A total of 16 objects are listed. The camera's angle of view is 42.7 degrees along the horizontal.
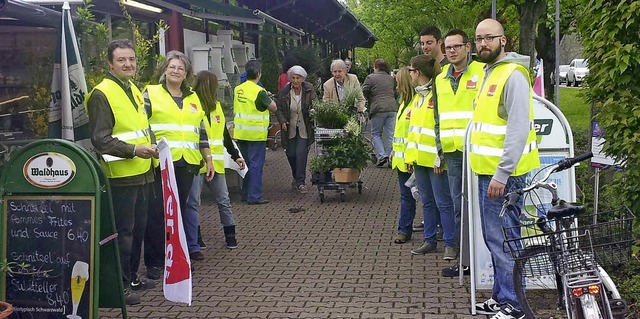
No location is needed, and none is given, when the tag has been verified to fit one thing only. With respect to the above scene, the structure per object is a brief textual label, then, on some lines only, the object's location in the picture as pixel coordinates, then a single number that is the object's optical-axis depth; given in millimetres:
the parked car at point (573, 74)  48416
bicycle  3934
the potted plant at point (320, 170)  11023
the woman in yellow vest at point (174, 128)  6828
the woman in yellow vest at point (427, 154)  7168
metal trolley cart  11055
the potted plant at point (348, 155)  10977
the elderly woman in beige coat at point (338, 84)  12565
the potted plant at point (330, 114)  11055
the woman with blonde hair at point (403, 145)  7984
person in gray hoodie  5004
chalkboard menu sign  4941
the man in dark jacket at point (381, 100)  14508
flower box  10984
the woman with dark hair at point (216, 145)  8141
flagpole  6316
